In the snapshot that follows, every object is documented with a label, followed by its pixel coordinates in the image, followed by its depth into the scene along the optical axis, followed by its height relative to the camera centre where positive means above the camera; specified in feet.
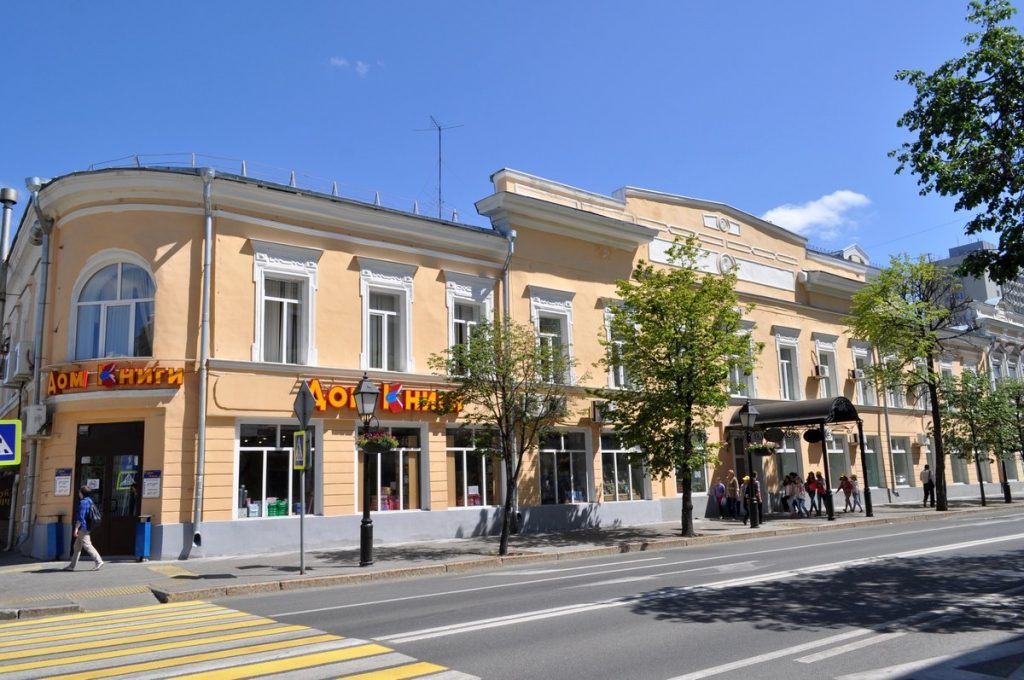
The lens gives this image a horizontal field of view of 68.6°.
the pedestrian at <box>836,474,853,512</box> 98.80 -4.10
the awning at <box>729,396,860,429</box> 88.44 +5.33
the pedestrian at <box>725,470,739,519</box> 90.48 -4.27
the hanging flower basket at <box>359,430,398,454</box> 53.47 +1.80
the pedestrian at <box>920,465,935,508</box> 110.01 -4.01
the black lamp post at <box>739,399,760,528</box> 78.54 +3.47
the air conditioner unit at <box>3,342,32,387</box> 63.98 +9.29
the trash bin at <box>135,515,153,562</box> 55.52 -4.83
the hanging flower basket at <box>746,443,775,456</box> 90.92 +0.98
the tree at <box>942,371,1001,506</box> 112.68 +5.39
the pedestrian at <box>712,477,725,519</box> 91.35 -4.40
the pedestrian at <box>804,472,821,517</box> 95.45 -3.88
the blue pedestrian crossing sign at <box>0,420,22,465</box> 40.75 +1.95
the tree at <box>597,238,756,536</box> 69.46 +9.24
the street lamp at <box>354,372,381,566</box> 51.37 +3.19
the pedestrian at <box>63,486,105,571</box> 50.98 -3.85
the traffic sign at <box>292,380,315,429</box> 48.78 +4.21
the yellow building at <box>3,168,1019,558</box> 58.54 +10.30
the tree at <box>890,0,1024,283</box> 37.09 +15.94
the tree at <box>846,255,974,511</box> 101.91 +18.54
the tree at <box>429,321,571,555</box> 58.39 +6.34
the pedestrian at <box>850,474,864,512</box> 100.69 -4.86
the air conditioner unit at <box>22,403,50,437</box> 59.31 +4.43
